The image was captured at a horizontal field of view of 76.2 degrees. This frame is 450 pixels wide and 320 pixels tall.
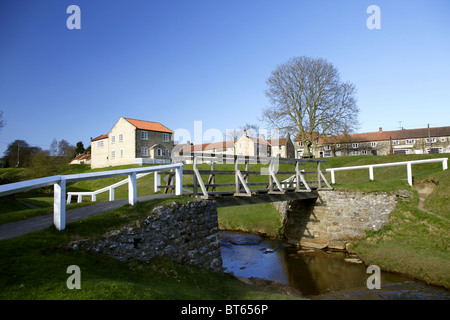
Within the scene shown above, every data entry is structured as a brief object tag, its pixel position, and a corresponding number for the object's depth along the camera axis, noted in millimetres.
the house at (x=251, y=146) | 63328
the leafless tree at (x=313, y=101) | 37219
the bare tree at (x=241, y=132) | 71125
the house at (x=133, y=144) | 50562
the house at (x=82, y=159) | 81775
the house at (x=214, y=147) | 70562
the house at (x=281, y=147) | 67438
